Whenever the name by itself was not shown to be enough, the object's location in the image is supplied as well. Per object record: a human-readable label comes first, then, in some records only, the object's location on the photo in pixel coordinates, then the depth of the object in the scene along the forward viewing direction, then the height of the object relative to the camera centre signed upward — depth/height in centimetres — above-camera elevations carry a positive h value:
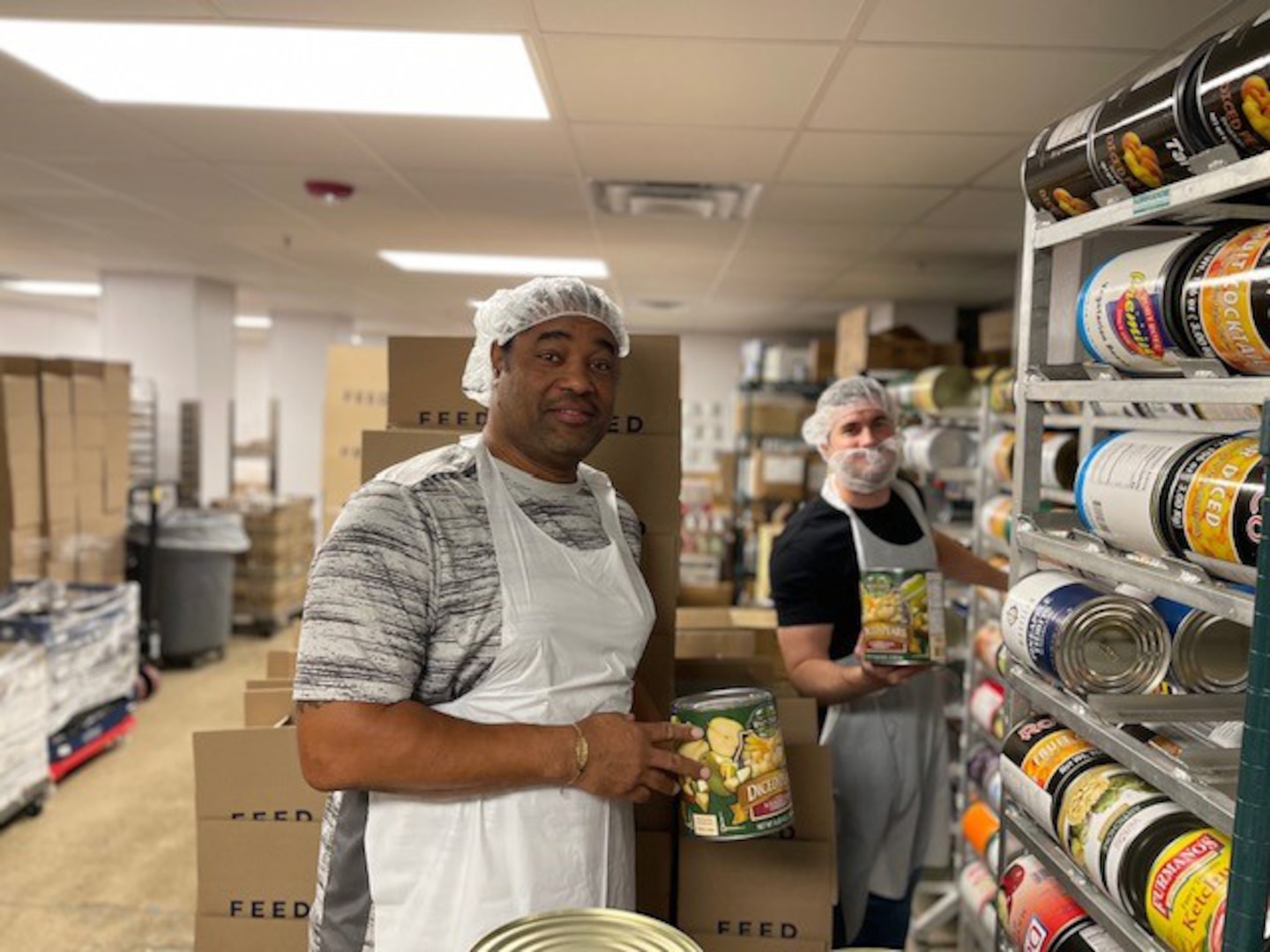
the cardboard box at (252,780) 187 -67
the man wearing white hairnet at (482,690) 122 -34
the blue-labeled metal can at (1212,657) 140 -30
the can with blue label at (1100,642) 139 -28
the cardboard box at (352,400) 326 +10
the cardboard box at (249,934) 188 -97
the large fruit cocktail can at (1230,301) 106 +16
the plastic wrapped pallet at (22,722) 365 -114
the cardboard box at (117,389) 556 +21
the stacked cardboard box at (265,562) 703 -96
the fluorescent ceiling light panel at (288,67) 240 +95
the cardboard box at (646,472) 198 -8
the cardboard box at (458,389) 199 +9
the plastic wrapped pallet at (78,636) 410 -93
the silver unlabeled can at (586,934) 101 -52
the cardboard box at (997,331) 482 +55
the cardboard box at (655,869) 186 -82
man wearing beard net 226 -61
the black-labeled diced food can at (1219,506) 108 -7
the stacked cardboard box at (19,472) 466 -24
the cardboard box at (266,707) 209 -59
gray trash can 603 -92
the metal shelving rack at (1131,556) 95 -15
